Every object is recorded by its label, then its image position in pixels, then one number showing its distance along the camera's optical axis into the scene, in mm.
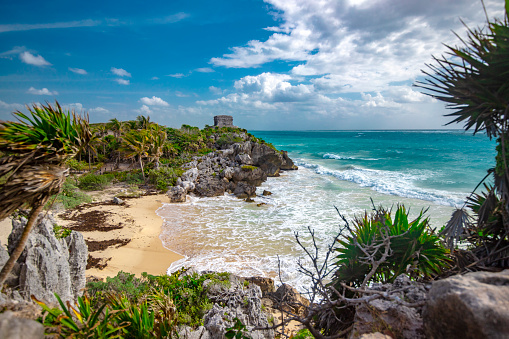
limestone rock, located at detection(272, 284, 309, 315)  6577
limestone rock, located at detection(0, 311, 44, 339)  2100
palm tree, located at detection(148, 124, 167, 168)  24297
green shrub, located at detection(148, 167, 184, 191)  21266
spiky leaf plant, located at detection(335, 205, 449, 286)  3865
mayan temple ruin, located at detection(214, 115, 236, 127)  61312
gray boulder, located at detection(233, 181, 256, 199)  20597
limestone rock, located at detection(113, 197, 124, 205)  16308
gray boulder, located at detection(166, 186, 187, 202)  18745
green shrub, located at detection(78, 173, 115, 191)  19391
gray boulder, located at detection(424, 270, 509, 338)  1737
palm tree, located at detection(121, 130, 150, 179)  22886
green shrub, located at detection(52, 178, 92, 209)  14828
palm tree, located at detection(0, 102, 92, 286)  3301
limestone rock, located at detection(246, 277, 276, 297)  7594
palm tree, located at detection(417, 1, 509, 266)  2727
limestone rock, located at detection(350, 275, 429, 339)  2467
